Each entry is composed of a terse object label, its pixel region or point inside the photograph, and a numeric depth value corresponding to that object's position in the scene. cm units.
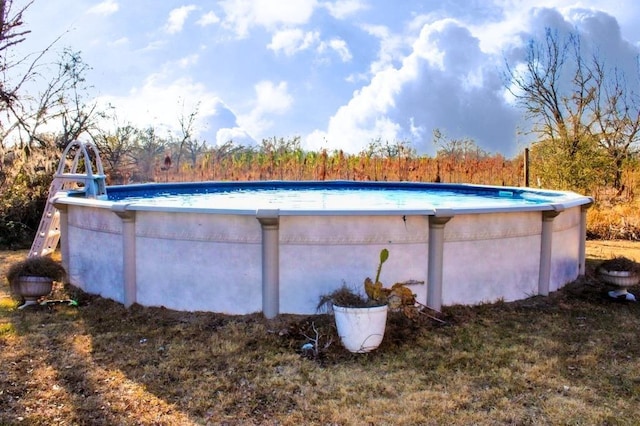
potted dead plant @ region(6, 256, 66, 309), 480
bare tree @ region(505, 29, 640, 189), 1374
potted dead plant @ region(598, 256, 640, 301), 506
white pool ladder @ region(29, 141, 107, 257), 630
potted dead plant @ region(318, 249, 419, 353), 352
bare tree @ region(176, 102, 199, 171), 1808
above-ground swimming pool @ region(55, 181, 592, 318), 417
